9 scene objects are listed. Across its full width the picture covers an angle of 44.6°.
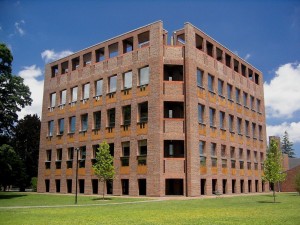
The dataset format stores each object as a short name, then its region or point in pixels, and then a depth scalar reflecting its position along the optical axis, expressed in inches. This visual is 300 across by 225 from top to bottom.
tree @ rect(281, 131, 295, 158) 5620.1
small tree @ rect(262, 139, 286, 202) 1225.4
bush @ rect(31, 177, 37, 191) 2076.8
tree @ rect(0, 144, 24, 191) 1428.4
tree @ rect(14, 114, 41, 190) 2443.4
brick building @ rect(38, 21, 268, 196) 1445.6
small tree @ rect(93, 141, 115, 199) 1310.3
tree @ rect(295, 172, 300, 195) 1542.3
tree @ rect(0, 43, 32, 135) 1517.0
